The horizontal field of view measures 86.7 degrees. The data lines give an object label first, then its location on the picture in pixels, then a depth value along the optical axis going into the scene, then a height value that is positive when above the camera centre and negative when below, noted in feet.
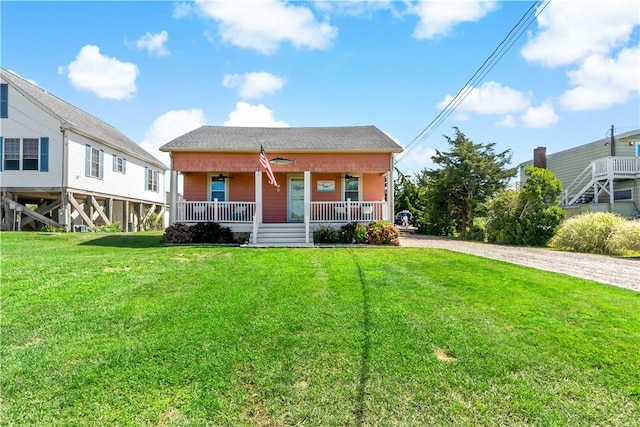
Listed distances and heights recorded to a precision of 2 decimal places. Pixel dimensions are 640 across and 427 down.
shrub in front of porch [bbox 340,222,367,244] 40.65 -2.29
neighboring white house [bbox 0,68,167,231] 52.54 +8.39
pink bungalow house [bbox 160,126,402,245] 42.70 +5.70
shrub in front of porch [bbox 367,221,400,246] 40.40 -2.49
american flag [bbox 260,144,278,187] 36.81 +5.53
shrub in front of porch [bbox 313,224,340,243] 41.16 -2.67
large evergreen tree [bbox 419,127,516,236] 61.26 +6.89
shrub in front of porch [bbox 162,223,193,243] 40.16 -2.50
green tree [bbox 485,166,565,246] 47.01 +0.53
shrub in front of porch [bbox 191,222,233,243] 40.81 -2.36
